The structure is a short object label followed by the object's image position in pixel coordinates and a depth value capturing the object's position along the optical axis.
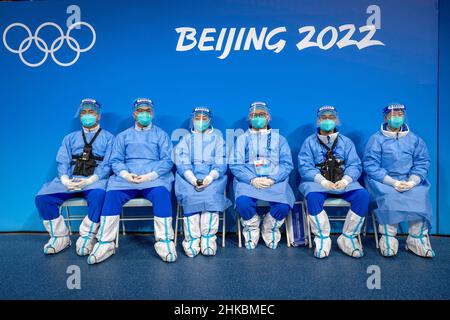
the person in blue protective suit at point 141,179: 3.23
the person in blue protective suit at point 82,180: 3.39
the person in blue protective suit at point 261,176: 3.43
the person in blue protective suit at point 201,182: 3.37
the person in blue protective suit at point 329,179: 3.31
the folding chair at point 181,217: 4.08
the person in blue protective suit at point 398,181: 3.23
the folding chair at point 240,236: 3.49
